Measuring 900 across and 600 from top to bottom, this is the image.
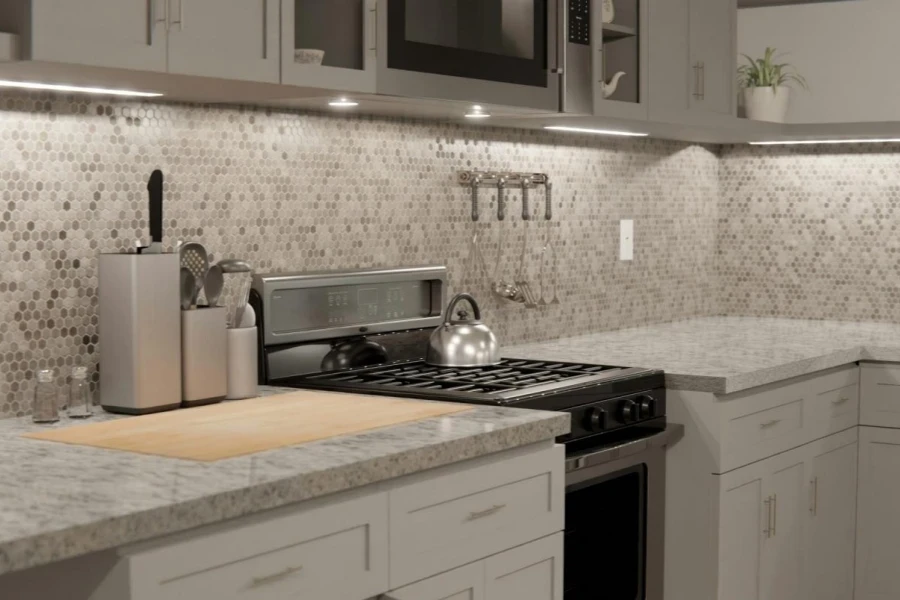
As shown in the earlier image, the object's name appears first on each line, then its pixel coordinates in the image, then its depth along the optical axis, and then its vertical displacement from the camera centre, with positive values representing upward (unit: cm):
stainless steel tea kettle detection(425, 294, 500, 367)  283 -25
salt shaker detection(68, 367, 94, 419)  218 -29
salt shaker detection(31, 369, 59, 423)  211 -29
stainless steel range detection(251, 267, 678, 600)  256 -31
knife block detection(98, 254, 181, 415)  215 -17
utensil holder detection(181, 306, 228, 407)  225 -22
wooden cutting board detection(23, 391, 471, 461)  188 -32
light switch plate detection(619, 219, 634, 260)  394 +1
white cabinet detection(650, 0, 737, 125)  337 +54
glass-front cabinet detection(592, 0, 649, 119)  317 +50
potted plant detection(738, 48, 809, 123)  407 +52
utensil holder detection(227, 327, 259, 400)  237 -25
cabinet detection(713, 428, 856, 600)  298 -77
